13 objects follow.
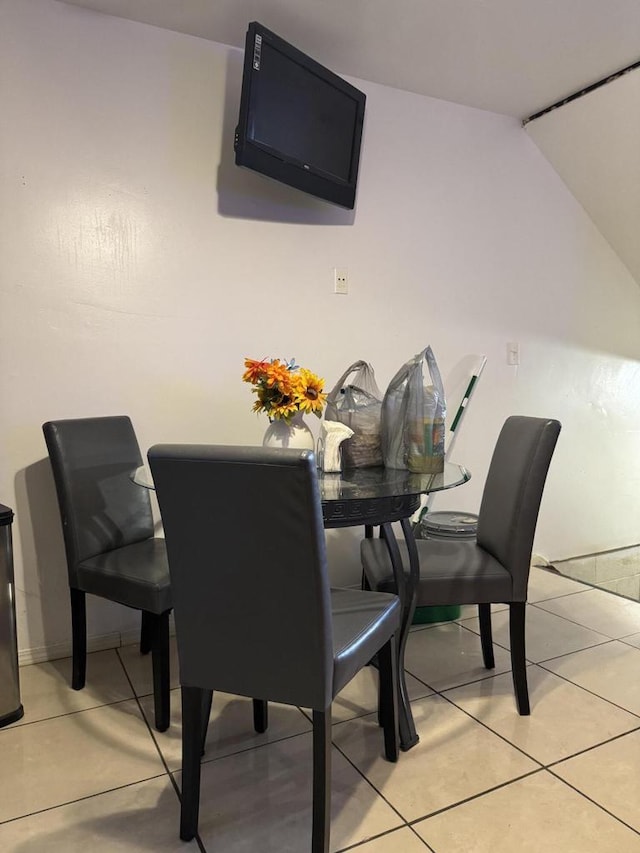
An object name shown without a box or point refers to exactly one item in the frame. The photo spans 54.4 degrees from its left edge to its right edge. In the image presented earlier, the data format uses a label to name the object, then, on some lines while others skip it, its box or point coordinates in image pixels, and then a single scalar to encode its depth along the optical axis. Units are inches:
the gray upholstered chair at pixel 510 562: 78.7
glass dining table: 63.8
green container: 107.6
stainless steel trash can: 77.4
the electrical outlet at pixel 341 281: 115.0
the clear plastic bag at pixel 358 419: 80.0
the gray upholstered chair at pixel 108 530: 76.7
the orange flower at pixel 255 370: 73.2
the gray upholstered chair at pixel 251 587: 49.0
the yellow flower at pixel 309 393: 72.7
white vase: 74.2
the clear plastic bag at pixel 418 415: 75.7
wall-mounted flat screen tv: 91.0
